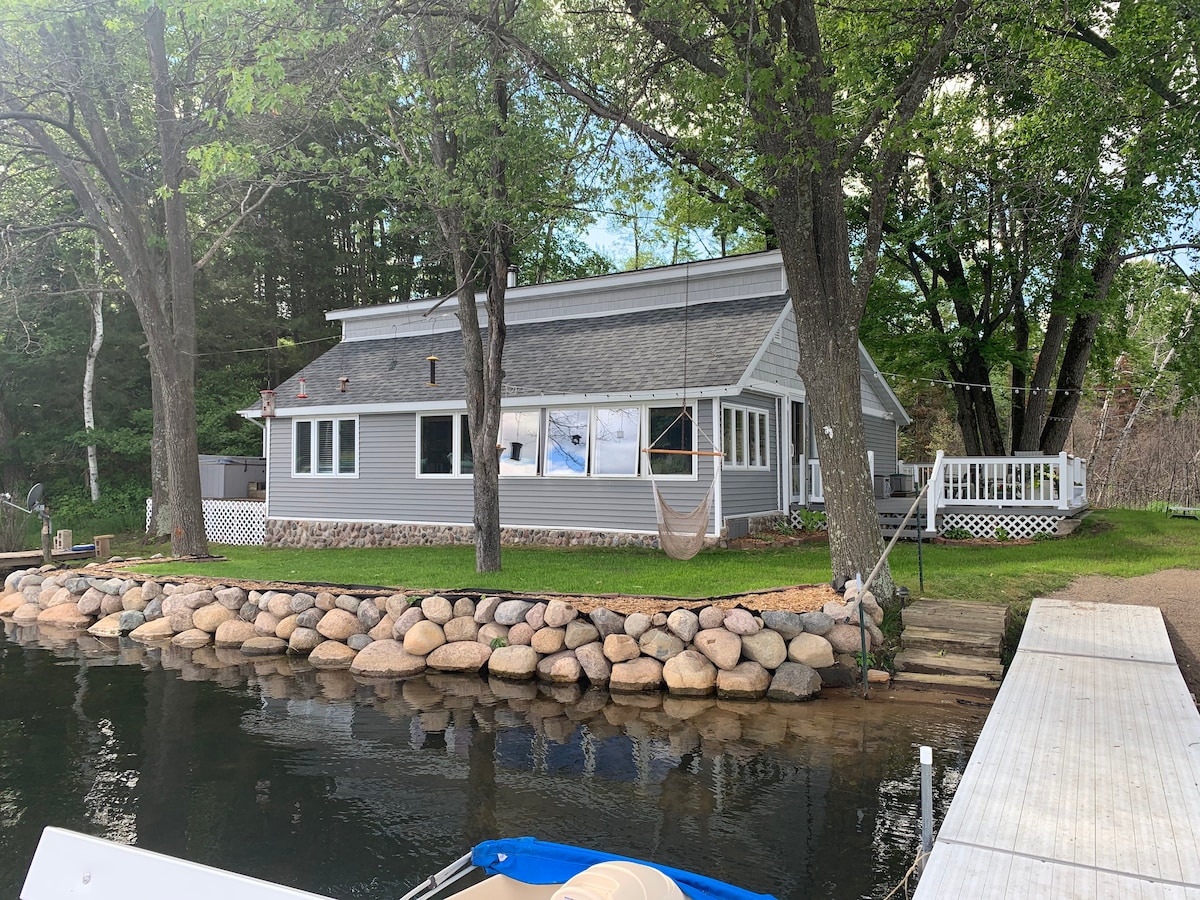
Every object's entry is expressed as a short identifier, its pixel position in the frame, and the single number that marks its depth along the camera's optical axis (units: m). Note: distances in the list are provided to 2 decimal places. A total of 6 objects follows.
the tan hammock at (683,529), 9.85
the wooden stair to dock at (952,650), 6.75
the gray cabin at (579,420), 12.26
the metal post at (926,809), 3.32
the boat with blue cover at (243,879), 2.15
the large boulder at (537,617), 7.84
